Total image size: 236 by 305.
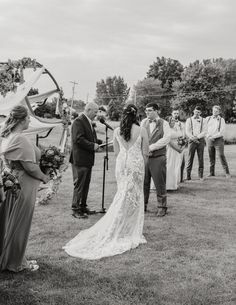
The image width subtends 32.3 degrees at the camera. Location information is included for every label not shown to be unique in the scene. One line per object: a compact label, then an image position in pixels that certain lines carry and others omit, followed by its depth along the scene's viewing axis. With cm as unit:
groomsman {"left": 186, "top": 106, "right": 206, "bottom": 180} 1282
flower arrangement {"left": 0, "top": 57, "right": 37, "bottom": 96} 668
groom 819
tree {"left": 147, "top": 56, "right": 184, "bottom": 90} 9444
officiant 789
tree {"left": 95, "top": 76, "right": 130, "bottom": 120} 11050
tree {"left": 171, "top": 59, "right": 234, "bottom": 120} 7562
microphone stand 835
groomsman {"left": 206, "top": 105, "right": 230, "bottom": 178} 1341
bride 637
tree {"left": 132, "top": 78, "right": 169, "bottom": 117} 9088
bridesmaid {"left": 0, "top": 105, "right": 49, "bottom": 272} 487
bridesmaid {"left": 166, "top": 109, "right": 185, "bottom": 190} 1103
